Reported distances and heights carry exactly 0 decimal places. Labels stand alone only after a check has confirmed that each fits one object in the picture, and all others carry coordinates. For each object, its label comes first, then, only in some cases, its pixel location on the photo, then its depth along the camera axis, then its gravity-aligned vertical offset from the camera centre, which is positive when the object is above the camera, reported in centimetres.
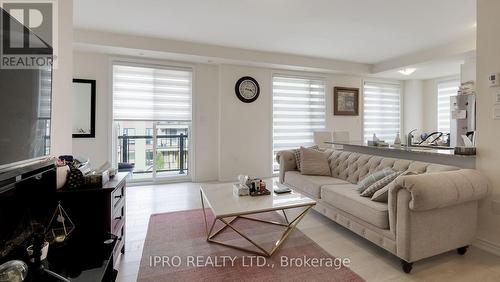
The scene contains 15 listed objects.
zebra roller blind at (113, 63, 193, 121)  457 +83
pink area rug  191 -103
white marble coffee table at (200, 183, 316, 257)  209 -59
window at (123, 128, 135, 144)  479 +9
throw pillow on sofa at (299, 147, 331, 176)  351 -34
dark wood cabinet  168 -49
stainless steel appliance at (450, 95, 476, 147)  452 +44
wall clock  521 +103
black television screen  106 +12
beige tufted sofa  187 -60
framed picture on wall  613 +94
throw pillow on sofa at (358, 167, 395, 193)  250 -39
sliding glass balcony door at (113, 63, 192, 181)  461 +34
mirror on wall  431 +49
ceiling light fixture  540 +150
